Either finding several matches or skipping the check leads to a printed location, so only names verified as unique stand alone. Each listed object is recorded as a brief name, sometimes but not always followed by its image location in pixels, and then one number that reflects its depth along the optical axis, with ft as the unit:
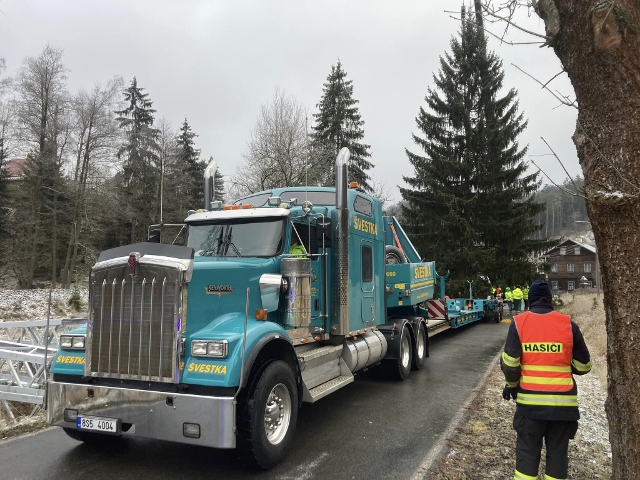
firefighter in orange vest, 11.30
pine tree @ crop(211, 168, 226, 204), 144.02
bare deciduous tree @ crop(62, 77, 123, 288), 92.63
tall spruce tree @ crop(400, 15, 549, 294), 87.51
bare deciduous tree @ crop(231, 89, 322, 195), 65.72
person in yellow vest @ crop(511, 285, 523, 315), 69.99
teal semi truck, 14.06
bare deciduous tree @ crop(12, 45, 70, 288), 90.48
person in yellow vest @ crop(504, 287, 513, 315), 72.32
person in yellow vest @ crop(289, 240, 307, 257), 19.44
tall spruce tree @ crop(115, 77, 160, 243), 108.99
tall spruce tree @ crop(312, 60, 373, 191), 110.22
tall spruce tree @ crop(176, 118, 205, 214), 123.44
